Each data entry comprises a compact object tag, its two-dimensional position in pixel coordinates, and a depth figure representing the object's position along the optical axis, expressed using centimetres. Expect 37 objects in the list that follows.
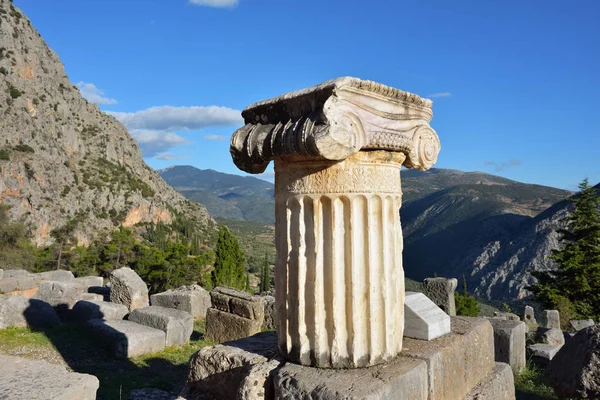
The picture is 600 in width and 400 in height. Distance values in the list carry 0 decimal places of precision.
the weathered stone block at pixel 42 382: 347
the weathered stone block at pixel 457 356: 292
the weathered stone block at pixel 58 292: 1117
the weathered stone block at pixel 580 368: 526
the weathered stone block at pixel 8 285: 1248
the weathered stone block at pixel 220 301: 909
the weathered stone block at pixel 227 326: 866
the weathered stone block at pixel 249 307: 866
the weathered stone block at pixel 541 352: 848
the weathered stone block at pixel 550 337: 977
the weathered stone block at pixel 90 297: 1156
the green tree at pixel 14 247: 2209
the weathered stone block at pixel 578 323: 1485
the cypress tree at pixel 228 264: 1964
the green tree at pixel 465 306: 1744
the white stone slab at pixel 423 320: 327
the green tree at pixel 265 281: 2569
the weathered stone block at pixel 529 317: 1664
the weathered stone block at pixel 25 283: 1288
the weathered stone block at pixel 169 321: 834
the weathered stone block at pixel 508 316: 1408
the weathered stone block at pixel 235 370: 276
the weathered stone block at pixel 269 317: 966
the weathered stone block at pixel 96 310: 938
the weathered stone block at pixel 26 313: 855
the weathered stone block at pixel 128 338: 752
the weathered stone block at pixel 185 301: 1136
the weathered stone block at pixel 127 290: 1074
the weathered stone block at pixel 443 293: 955
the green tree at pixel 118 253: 2511
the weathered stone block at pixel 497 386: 333
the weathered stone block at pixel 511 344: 717
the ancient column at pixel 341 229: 264
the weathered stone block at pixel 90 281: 1542
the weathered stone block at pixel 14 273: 1491
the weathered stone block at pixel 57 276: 1452
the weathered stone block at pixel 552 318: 1551
